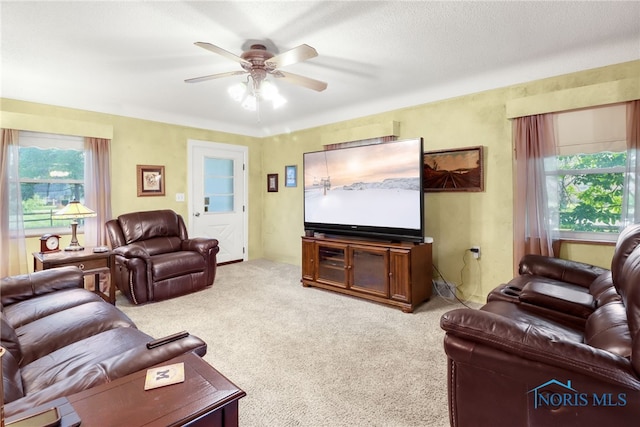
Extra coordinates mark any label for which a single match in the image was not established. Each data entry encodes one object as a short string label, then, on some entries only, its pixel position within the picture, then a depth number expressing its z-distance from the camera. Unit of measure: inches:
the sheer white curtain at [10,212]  136.3
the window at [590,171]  108.9
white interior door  206.4
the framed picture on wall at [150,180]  181.6
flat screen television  135.8
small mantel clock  138.6
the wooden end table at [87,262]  125.4
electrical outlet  139.9
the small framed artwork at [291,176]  216.4
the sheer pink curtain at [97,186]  160.4
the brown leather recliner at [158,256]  142.1
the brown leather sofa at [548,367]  44.3
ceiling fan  86.1
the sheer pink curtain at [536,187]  118.6
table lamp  135.1
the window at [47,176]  147.6
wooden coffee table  35.5
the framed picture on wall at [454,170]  138.4
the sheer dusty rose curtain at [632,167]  102.6
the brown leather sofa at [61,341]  45.3
